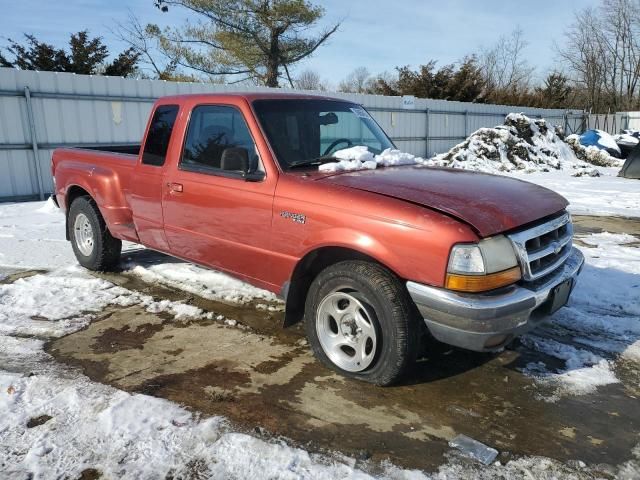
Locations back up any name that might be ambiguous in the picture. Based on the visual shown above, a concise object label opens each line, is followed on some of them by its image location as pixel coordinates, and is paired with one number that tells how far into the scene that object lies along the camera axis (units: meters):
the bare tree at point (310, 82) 49.51
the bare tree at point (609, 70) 42.28
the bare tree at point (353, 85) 55.00
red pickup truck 2.93
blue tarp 20.97
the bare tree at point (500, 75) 46.59
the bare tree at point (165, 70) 26.61
